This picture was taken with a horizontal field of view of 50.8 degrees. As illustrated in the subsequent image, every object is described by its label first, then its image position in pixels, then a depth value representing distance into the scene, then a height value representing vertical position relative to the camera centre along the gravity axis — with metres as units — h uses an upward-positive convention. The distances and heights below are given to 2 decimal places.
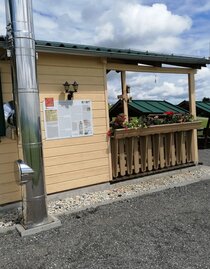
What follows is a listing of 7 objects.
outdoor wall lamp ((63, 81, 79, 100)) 4.10 +0.59
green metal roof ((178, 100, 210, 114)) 9.28 +0.35
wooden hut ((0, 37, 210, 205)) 3.72 +0.20
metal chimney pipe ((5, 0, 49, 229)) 3.00 +0.35
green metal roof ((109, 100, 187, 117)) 7.71 +0.36
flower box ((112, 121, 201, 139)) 4.59 -0.28
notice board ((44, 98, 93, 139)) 4.01 +0.05
